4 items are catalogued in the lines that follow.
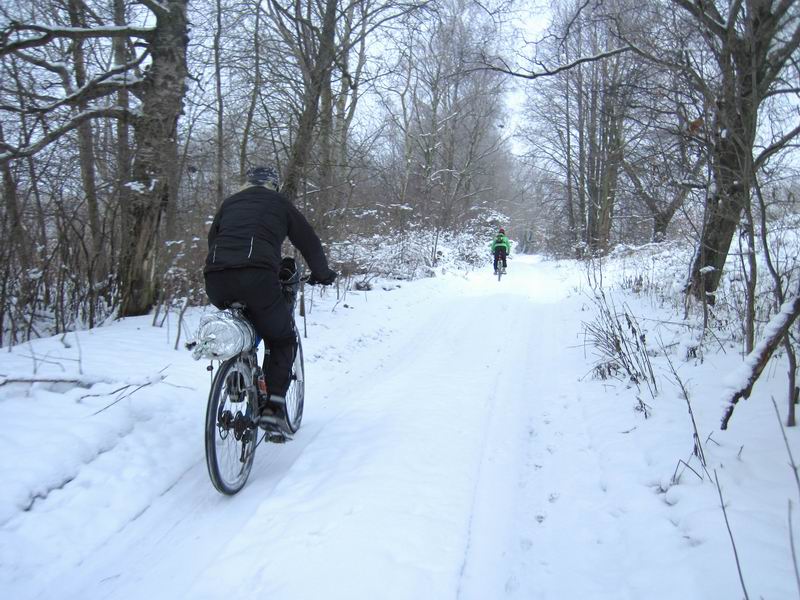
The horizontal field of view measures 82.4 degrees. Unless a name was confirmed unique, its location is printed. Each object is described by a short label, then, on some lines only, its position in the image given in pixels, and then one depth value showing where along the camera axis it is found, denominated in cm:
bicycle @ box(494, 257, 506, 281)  1596
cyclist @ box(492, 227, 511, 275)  1622
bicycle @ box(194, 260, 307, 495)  266
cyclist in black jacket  294
